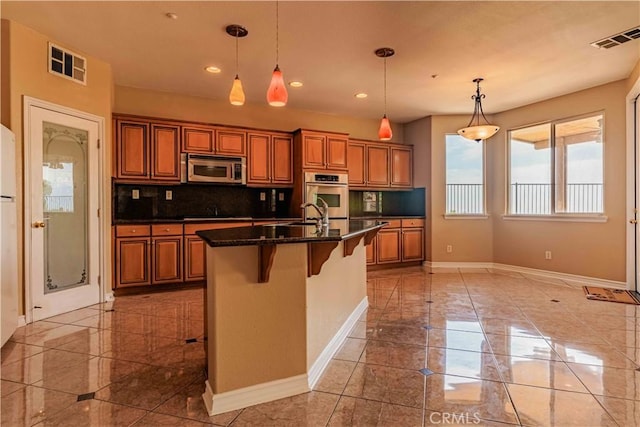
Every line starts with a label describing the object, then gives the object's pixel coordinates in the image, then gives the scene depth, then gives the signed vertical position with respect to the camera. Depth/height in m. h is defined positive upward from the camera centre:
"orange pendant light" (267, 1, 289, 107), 2.60 +0.89
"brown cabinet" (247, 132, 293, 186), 5.23 +0.81
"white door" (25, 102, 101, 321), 3.31 +0.03
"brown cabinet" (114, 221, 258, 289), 4.21 -0.51
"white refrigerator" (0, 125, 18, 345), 2.61 -0.19
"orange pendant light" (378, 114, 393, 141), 3.82 +0.88
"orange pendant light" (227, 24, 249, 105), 2.79 +0.93
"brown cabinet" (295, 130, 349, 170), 5.39 +0.99
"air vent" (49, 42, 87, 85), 3.41 +1.49
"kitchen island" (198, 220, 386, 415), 1.82 -0.54
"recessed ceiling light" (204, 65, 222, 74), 4.04 +1.66
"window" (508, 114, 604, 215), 4.78 +0.66
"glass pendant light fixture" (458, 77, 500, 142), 4.41 +1.02
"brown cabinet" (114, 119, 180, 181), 4.38 +0.80
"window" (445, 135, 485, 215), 6.12 +0.63
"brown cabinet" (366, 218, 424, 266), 5.86 -0.53
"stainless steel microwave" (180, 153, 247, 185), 4.79 +0.61
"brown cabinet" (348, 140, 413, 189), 6.04 +0.84
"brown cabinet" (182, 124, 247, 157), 4.79 +1.01
